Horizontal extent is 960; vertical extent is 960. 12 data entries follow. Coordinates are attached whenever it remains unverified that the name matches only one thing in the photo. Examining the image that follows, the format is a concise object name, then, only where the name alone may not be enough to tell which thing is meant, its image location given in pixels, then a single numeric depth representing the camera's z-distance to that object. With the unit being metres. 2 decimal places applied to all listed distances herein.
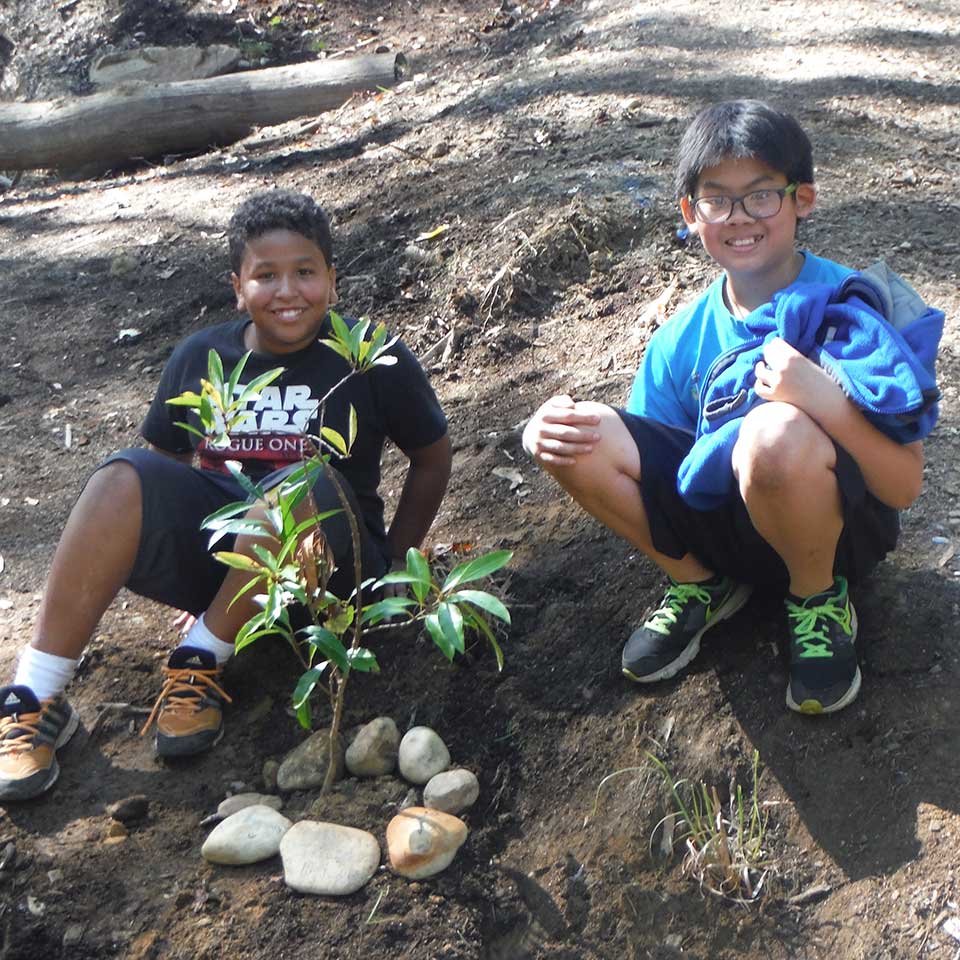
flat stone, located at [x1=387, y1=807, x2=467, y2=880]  2.52
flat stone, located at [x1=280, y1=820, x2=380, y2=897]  2.50
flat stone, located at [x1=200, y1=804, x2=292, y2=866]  2.57
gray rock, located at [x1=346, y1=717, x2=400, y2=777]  2.81
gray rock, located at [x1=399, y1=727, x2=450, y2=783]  2.77
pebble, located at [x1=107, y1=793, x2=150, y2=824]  2.76
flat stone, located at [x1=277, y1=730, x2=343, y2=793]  2.83
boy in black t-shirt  2.89
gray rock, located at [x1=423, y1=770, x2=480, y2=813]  2.68
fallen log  8.16
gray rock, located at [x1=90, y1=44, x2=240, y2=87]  9.38
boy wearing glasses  2.41
